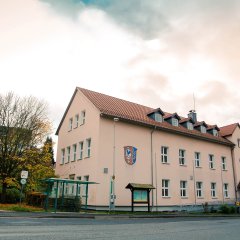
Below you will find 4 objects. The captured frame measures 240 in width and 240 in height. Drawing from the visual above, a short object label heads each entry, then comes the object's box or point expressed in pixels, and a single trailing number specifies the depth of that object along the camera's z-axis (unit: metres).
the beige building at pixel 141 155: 25.80
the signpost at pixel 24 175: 20.08
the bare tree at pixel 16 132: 27.56
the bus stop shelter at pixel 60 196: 21.67
